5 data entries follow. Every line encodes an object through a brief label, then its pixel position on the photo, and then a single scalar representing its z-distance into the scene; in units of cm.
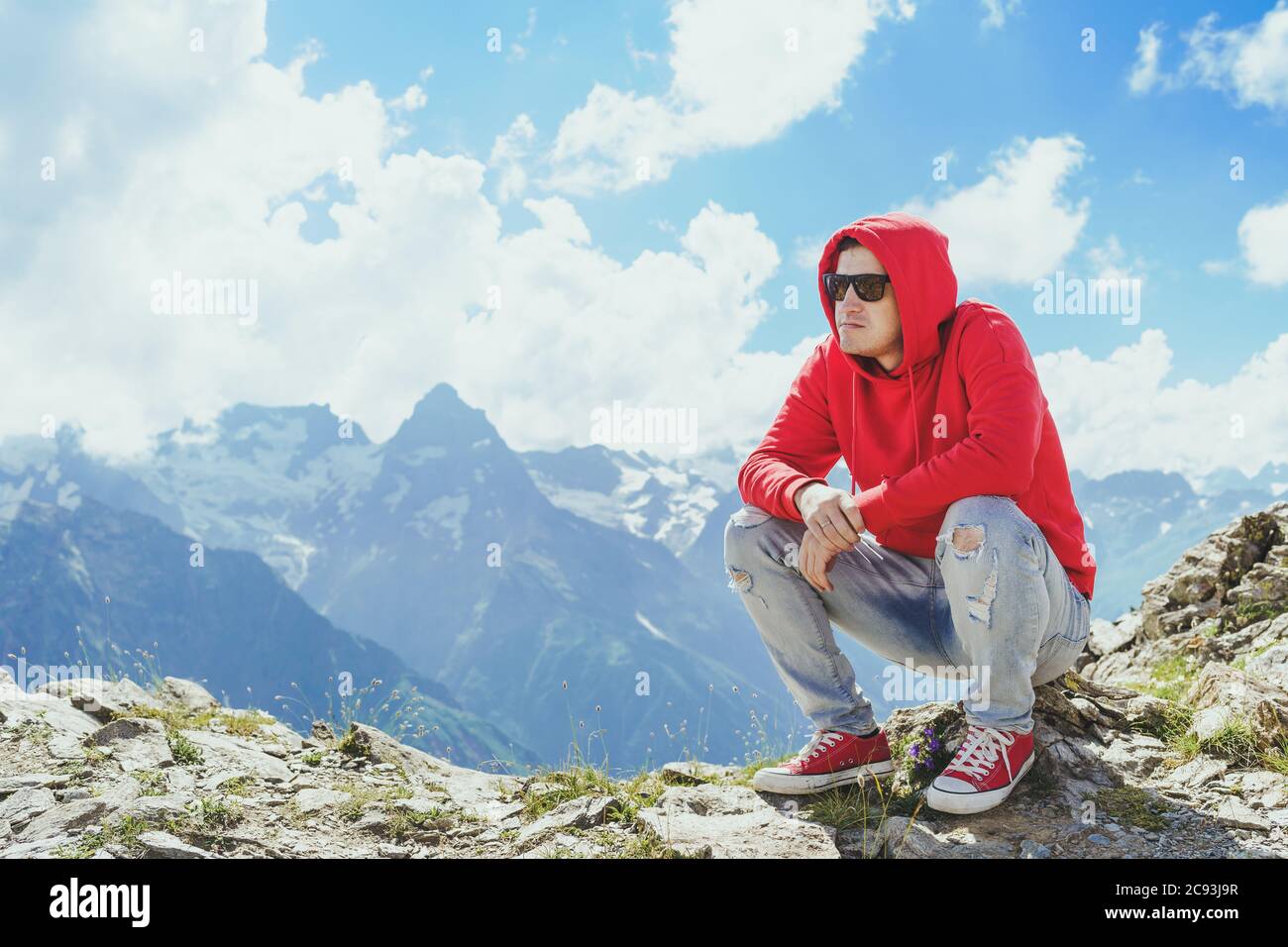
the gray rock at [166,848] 422
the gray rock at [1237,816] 432
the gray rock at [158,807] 470
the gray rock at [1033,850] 420
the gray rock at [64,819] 471
